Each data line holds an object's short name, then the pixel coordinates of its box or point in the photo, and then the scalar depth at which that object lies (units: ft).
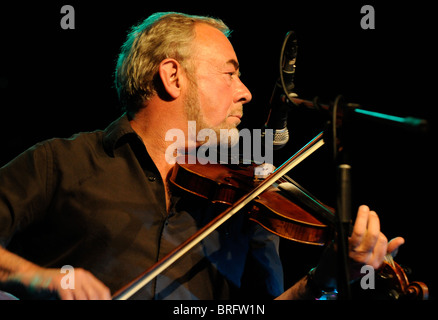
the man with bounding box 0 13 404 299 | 10.76
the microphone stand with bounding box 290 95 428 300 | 10.00
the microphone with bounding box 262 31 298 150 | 10.51
